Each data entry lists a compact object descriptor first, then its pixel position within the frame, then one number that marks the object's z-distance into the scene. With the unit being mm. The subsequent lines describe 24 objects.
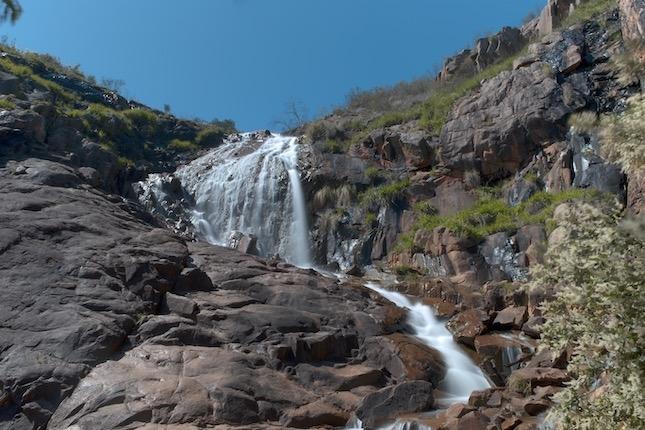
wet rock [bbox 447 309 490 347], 16406
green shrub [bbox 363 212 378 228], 27203
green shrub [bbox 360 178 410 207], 27578
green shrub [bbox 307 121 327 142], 33188
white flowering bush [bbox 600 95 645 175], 6668
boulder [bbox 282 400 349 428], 11812
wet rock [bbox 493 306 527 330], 16688
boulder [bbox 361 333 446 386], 14281
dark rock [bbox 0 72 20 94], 28359
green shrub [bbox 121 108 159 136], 36781
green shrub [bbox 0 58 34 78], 32625
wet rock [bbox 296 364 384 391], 13305
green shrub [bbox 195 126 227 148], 37500
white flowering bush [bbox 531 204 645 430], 6391
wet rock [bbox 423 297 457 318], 18172
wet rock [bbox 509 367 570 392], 12727
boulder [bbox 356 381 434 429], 12023
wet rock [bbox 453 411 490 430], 10875
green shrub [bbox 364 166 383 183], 29297
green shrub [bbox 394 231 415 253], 24438
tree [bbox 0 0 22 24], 11164
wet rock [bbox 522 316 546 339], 15891
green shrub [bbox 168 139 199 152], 36188
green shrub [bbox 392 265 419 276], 22594
